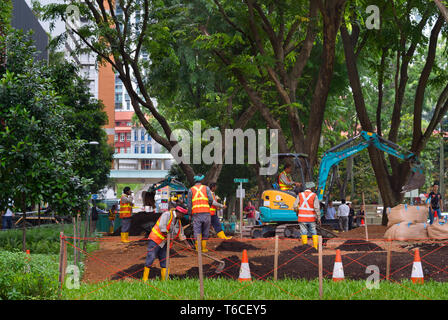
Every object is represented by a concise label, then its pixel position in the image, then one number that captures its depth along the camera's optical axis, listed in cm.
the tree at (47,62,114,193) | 3362
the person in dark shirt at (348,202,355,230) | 3462
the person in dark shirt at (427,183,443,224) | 2444
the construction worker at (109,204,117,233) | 3238
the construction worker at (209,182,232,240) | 1961
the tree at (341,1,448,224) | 2336
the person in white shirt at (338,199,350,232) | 3150
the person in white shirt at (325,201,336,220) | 2876
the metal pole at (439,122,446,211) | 4653
